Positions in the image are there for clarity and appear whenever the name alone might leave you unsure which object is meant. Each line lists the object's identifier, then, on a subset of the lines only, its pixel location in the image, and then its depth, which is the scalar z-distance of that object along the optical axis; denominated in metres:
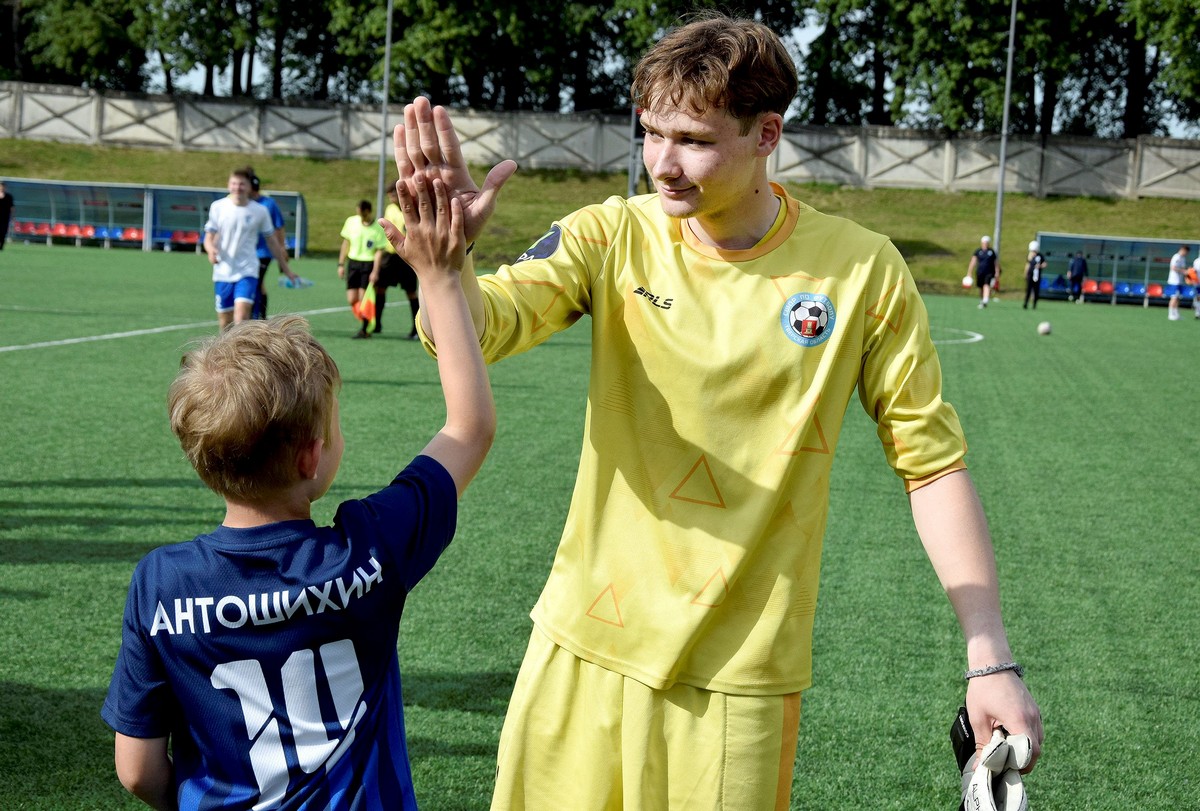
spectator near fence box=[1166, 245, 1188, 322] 34.88
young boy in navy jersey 2.00
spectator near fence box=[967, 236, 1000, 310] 32.84
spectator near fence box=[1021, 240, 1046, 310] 33.69
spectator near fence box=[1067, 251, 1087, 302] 38.29
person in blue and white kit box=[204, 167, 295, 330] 12.95
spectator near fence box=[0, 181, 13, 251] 30.29
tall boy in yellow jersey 2.31
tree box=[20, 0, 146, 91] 54.72
